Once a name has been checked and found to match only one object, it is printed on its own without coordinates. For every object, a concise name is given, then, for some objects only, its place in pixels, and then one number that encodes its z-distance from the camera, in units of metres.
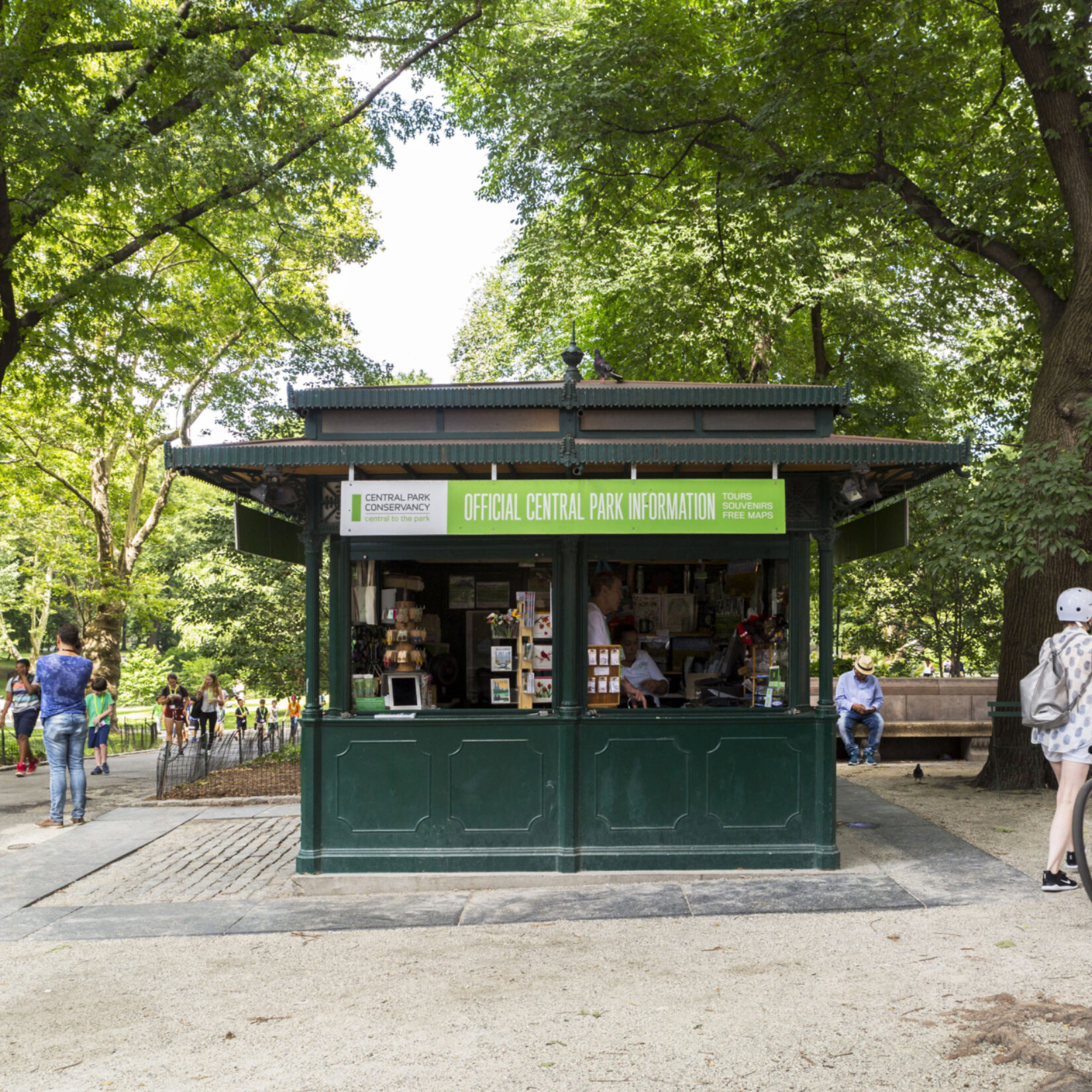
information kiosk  7.85
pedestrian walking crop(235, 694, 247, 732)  27.67
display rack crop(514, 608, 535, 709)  8.48
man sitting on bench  13.97
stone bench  16.12
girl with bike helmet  7.09
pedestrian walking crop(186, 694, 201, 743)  24.17
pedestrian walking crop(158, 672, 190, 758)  22.50
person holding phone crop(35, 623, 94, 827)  11.06
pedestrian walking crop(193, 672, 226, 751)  22.92
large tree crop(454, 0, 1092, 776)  11.87
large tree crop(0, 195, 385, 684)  19.41
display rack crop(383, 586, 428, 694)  8.69
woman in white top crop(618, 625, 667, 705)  8.72
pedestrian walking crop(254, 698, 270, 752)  17.55
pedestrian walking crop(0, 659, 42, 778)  16.12
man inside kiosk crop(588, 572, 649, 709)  8.61
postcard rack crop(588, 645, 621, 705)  8.50
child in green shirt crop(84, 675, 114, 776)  17.02
